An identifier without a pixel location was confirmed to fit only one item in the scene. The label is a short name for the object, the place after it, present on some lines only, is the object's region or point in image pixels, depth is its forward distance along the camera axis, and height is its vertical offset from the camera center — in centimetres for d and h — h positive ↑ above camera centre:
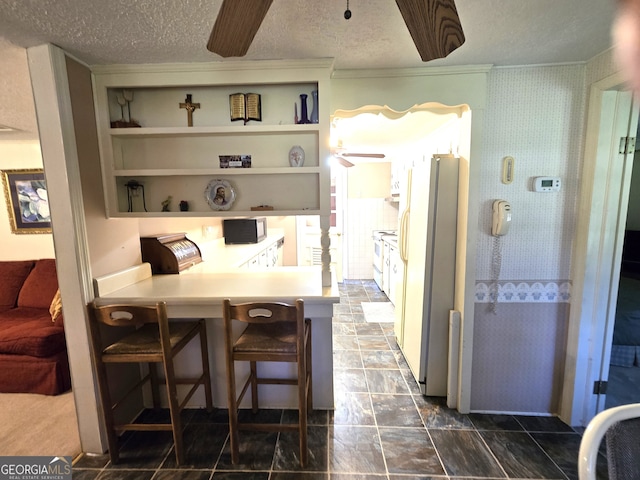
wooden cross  164 +62
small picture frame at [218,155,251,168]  167 +29
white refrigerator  177 -42
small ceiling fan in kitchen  315 +63
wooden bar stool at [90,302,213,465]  133 -73
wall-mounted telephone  158 -8
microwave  349 -30
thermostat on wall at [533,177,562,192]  161 +11
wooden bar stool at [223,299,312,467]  133 -71
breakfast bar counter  151 -50
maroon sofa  197 -108
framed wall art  274 +11
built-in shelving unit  152 +43
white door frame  148 -25
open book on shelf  161 +61
